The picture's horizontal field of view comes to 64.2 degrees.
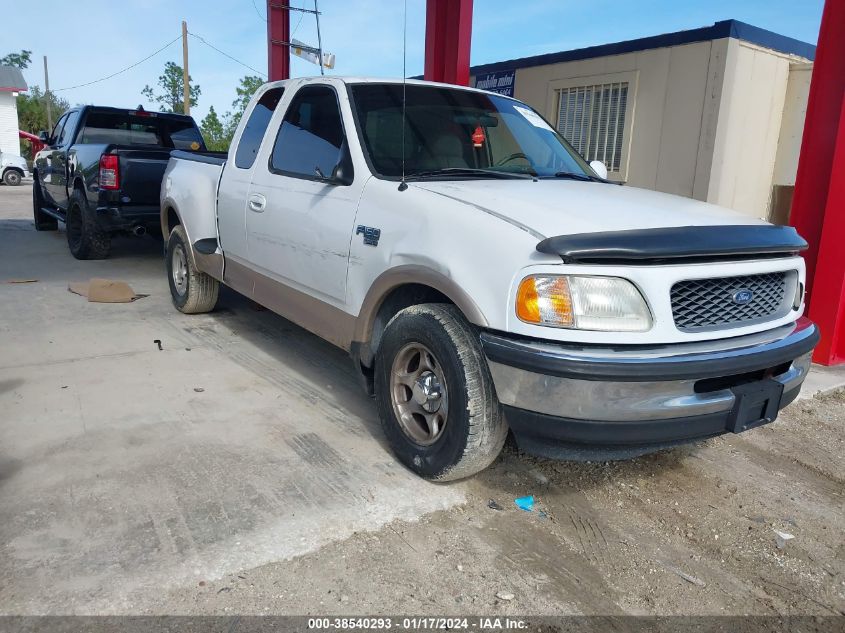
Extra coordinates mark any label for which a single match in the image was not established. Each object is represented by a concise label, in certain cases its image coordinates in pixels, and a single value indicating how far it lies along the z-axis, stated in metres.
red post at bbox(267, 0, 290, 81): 10.30
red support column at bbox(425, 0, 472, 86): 7.61
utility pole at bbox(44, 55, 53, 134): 49.23
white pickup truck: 2.53
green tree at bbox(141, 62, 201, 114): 41.88
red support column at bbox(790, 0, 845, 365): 5.13
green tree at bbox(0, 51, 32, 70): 66.56
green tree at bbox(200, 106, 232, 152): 33.83
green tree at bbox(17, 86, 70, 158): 47.53
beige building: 8.59
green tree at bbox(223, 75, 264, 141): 34.09
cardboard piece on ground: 6.82
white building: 36.06
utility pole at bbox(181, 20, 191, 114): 29.52
